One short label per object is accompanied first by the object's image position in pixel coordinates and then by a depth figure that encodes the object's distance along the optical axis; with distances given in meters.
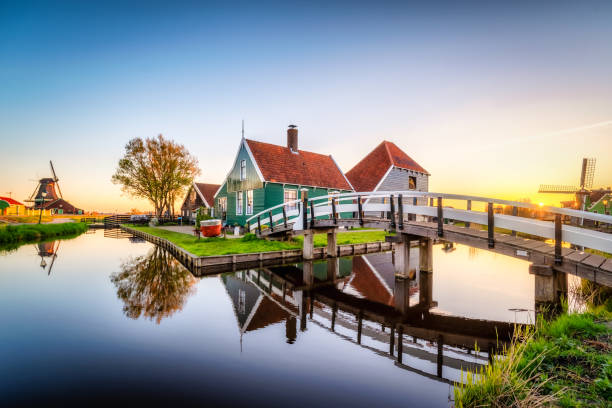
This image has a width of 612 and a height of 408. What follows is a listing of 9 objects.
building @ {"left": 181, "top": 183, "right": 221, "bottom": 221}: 34.79
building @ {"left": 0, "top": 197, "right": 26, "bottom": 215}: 33.97
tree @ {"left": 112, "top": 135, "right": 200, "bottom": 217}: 37.16
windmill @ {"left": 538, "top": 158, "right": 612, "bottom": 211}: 24.58
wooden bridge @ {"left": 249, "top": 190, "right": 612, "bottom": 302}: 5.95
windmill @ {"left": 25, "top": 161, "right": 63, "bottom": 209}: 57.50
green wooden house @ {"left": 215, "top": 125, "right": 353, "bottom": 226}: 20.47
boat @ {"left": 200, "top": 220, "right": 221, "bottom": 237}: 17.77
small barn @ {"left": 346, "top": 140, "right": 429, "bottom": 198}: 25.83
